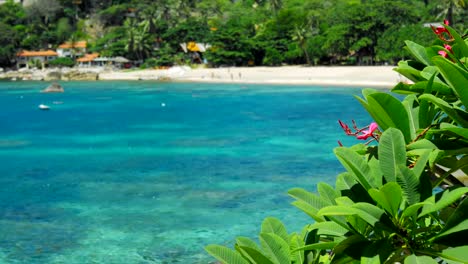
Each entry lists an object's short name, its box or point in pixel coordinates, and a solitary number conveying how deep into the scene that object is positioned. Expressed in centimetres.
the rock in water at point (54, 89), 5850
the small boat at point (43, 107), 4146
